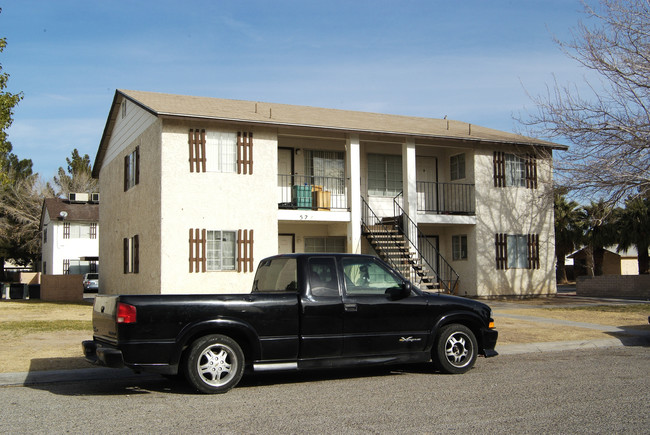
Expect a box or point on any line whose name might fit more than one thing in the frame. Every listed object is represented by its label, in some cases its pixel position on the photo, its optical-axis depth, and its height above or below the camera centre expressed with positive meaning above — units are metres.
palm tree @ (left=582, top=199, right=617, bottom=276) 36.34 +0.90
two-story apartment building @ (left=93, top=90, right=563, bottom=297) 19.44 +2.06
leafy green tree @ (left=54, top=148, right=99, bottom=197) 62.75 +7.79
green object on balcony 21.53 +1.93
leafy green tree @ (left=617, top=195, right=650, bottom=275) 34.41 +1.20
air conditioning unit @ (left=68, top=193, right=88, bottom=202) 42.42 +4.00
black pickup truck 7.53 -0.88
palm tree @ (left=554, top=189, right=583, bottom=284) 40.22 +1.65
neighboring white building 45.66 +1.48
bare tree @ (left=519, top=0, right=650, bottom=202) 19.72 +3.42
